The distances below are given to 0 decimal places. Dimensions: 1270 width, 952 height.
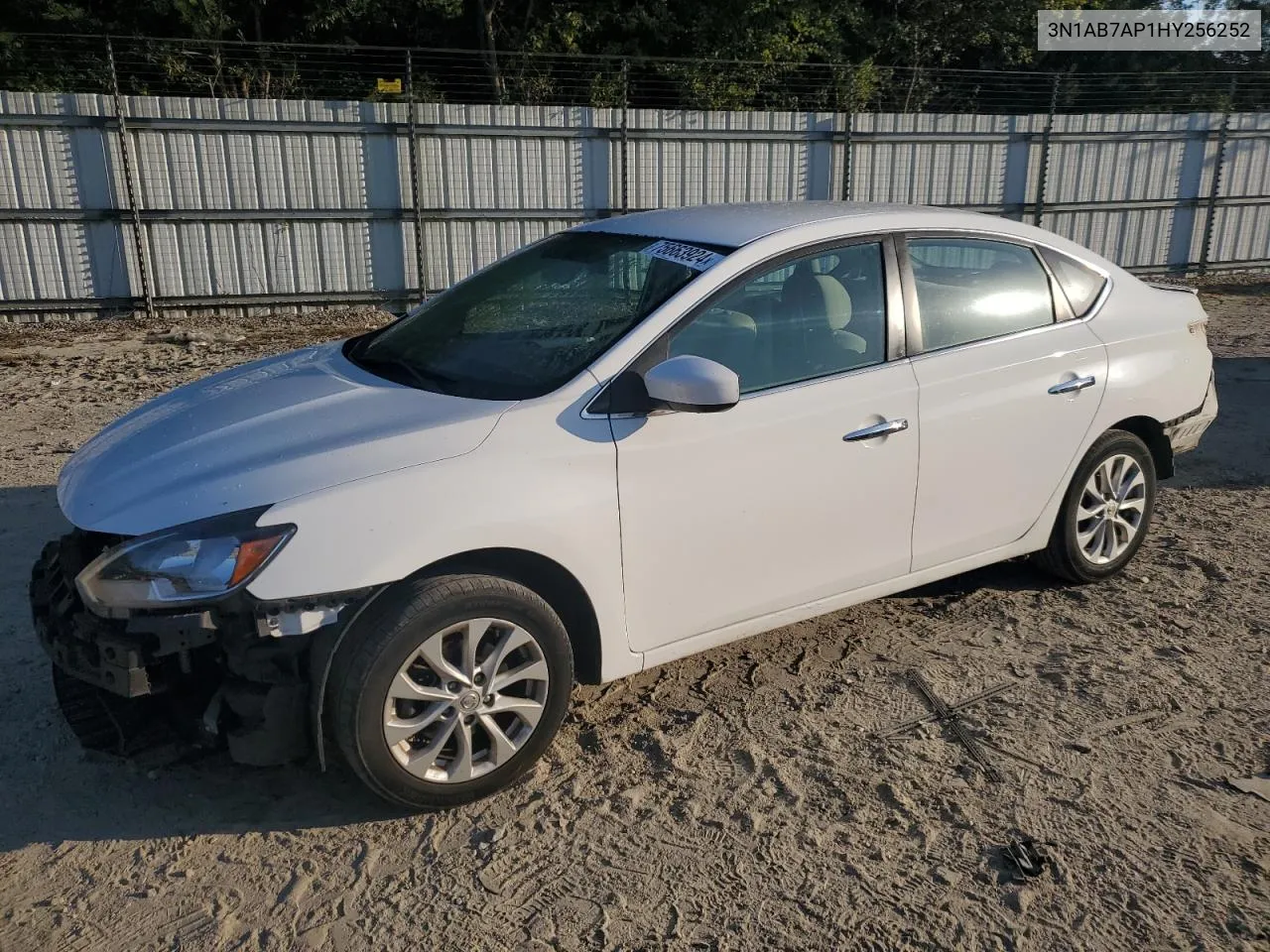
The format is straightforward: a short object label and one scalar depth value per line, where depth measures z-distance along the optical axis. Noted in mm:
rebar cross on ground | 3395
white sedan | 2869
